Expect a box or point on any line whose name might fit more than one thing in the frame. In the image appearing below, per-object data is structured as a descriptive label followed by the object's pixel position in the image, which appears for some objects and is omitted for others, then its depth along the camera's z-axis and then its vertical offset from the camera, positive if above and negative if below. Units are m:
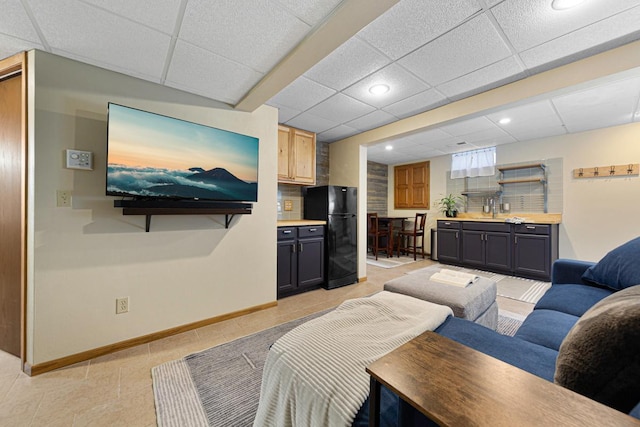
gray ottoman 1.74 -0.63
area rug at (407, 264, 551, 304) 3.09 -1.03
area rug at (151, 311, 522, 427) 1.30 -1.10
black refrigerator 3.46 -0.21
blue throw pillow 1.53 -0.36
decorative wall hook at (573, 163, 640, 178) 3.37 +0.64
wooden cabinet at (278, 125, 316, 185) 3.35 +0.80
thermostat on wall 1.75 +0.36
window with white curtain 4.72 +1.02
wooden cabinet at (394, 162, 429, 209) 5.75 +0.66
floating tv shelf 1.87 +0.02
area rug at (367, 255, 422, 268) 4.87 -1.04
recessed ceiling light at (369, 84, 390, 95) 2.40 +1.24
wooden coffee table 0.46 -0.39
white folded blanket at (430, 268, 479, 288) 2.04 -0.57
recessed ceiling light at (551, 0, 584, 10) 1.42 +1.24
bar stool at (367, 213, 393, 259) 5.44 -0.48
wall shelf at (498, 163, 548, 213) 4.13 +0.63
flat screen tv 1.81 +0.43
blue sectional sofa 0.56 -0.43
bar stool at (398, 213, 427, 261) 5.43 -0.58
